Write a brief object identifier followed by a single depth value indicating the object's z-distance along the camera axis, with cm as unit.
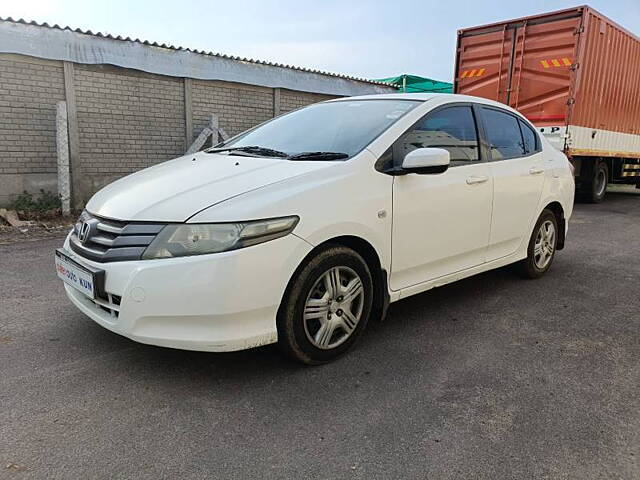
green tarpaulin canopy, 1498
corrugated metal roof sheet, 708
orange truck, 905
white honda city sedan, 236
